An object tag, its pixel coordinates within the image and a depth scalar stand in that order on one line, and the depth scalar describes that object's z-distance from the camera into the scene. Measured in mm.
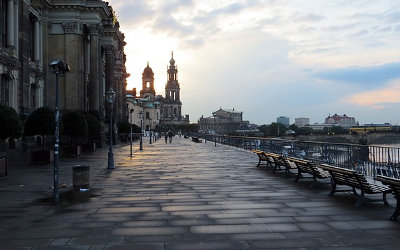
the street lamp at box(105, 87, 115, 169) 18828
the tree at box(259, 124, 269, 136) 188625
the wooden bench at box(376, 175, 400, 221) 7718
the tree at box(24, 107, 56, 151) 21938
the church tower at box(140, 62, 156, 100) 184125
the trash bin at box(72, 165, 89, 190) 11742
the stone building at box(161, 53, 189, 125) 198125
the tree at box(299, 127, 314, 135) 179750
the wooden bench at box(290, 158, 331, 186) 12216
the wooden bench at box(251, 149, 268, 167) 18662
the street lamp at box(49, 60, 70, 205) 9844
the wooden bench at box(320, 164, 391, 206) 9008
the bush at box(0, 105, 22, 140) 16406
